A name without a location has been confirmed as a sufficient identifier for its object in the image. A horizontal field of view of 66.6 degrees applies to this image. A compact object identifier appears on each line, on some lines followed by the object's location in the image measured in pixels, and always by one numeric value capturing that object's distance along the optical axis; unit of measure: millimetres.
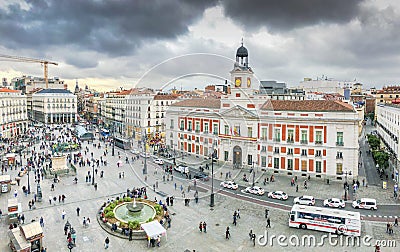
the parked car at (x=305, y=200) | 34062
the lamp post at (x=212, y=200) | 34031
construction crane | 162425
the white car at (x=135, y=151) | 65188
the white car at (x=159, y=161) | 54544
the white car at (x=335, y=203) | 33875
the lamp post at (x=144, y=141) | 49012
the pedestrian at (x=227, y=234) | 26484
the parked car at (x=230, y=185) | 40628
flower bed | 28062
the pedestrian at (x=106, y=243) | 24906
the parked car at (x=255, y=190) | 38344
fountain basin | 29969
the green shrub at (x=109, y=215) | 29938
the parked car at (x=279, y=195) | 36594
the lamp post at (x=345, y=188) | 36562
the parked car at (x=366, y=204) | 33219
